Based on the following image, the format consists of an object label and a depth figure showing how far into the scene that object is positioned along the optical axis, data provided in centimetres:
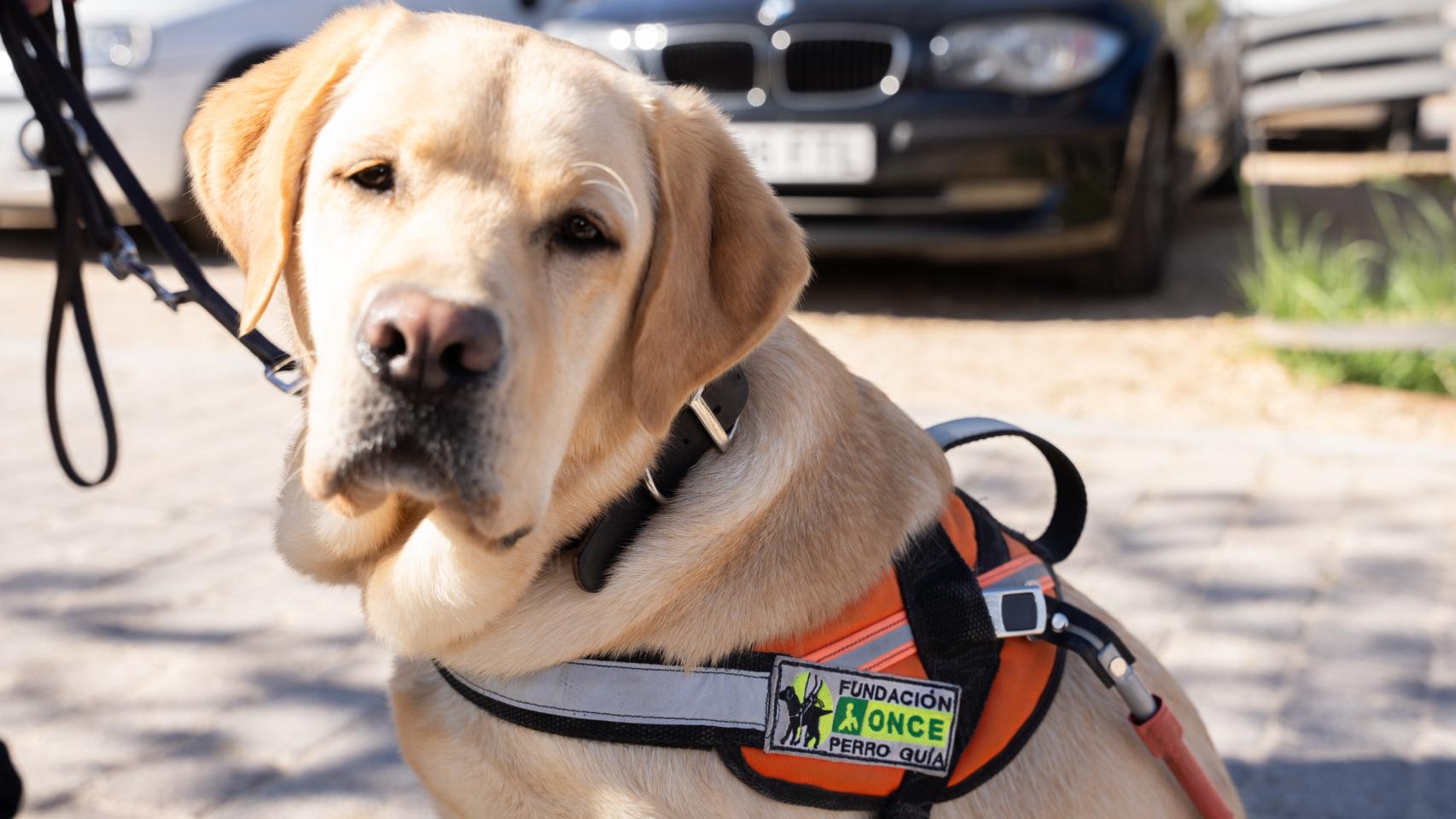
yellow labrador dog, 180
